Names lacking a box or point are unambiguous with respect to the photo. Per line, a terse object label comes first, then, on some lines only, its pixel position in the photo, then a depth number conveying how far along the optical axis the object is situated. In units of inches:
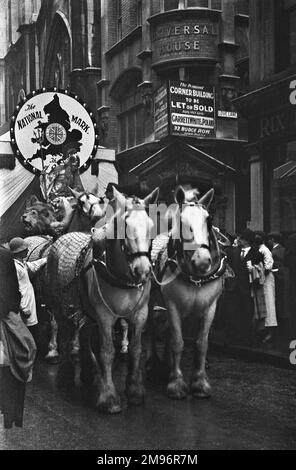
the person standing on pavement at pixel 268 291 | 396.2
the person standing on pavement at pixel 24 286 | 256.2
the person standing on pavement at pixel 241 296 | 400.8
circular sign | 334.3
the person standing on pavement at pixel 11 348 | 211.5
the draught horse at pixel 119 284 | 221.3
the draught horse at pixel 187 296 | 249.6
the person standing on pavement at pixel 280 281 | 402.9
